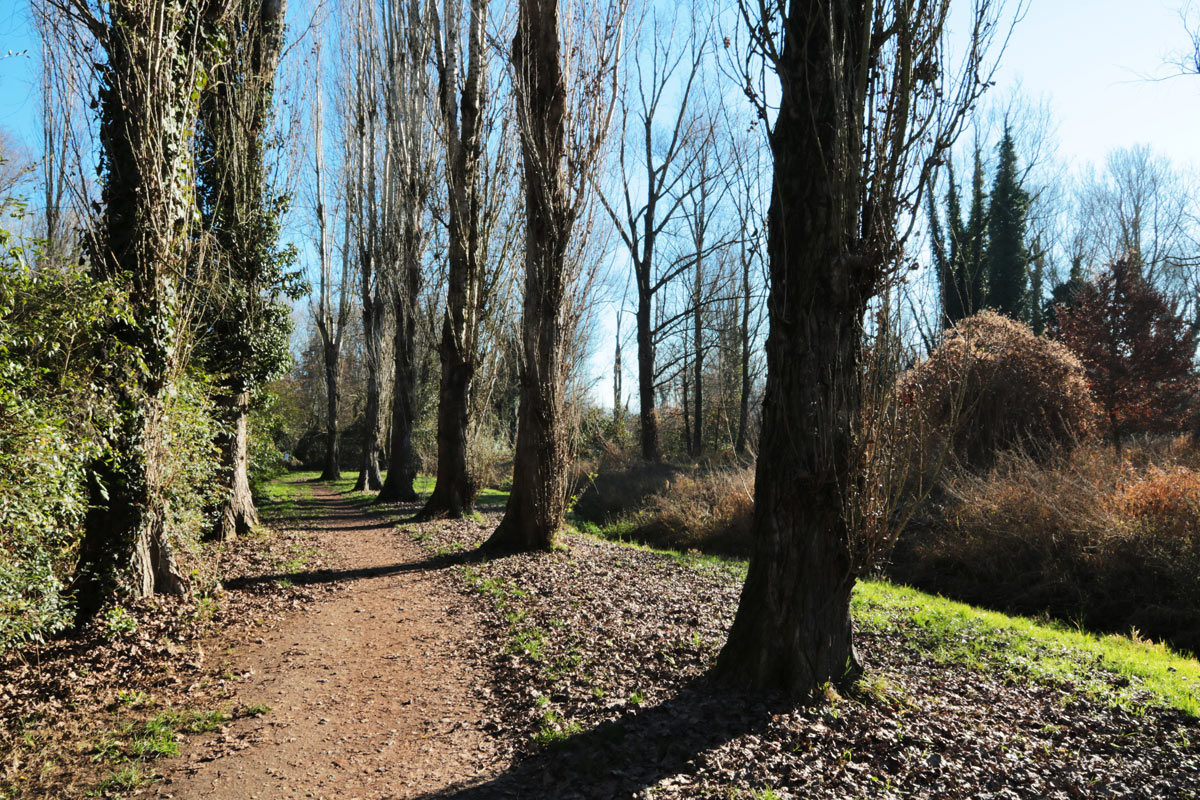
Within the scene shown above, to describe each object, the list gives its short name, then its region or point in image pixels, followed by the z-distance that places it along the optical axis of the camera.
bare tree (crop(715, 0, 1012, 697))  4.00
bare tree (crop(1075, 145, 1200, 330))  28.86
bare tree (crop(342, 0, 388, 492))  16.12
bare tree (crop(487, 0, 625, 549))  8.35
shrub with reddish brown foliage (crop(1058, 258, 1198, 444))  14.76
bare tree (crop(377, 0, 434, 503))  13.87
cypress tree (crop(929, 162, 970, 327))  22.17
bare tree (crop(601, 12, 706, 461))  20.94
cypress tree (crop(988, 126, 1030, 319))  26.22
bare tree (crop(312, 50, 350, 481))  20.11
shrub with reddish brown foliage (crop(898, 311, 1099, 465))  12.48
